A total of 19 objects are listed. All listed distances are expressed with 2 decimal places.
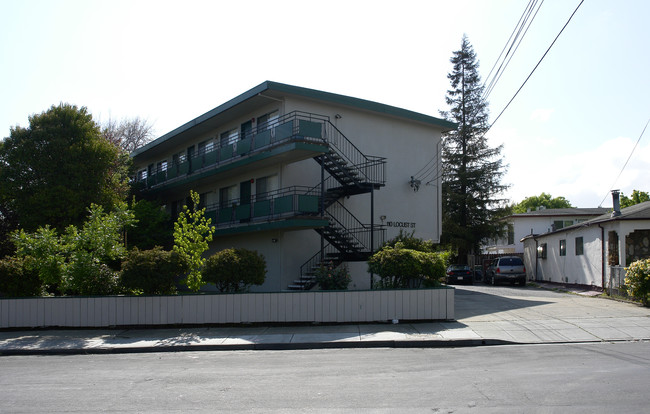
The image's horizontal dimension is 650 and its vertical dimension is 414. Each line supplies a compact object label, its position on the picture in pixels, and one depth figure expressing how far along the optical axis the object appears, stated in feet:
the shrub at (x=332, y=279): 51.80
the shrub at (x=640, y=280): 53.93
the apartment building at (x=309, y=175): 67.02
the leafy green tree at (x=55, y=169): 77.51
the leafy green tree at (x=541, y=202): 286.05
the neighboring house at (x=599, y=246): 68.80
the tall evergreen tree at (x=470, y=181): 132.67
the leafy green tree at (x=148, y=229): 85.20
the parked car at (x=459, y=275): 107.96
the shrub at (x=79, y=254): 51.55
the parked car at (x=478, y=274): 126.41
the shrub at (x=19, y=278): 52.37
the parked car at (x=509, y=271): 100.89
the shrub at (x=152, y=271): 48.49
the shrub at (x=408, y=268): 49.29
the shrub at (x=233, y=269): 48.70
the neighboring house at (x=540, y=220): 153.75
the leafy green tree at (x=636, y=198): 186.91
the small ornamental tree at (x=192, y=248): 50.93
